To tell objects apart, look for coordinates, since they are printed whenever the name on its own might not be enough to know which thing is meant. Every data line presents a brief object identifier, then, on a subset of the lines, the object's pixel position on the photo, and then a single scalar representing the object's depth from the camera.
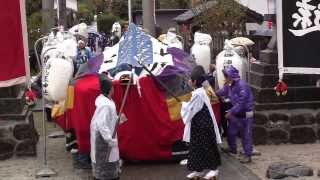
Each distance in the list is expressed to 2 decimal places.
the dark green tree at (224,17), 20.81
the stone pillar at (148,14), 18.73
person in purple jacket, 9.38
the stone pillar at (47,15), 20.03
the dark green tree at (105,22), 37.22
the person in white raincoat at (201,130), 8.05
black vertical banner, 8.08
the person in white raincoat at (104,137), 7.43
